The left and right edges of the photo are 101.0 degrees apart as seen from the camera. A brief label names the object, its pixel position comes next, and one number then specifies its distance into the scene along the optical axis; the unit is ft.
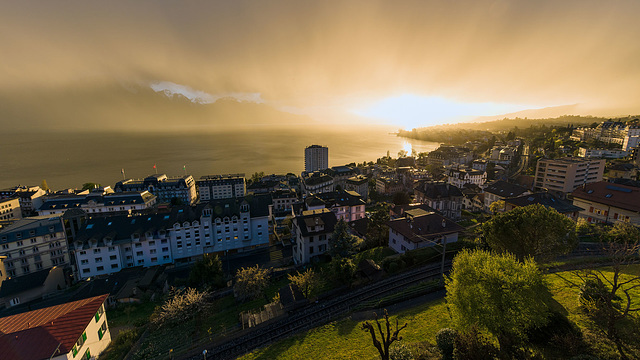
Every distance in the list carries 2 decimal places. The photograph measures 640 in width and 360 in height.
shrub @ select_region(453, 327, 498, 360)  61.72
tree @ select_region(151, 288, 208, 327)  115.03
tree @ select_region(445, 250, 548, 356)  60.23
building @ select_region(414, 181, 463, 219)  258.78
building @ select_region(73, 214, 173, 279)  191.83
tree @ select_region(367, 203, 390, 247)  184.14
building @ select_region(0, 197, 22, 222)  312.13
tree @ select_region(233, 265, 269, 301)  134.92
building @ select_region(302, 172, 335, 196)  381.81
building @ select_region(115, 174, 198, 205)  393.72
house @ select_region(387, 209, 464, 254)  151.64
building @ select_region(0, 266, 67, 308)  163.84
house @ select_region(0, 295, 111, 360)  91.25
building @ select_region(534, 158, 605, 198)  287.69
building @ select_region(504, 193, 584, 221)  190.08
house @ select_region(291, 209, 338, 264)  173.06
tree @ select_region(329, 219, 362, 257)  151.64
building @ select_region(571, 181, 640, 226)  176.65
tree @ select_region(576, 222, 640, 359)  59.36
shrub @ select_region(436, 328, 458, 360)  69.61
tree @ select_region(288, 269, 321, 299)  122.31
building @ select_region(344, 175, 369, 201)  392.06
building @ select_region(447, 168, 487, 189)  366.63
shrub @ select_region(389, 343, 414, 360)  65.10
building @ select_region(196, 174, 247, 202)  429.17
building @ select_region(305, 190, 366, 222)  252.83
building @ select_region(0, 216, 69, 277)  192.65
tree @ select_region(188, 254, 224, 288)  157.99
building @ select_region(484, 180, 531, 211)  244.36
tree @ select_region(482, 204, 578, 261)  98.32
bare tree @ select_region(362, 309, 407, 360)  54.91
